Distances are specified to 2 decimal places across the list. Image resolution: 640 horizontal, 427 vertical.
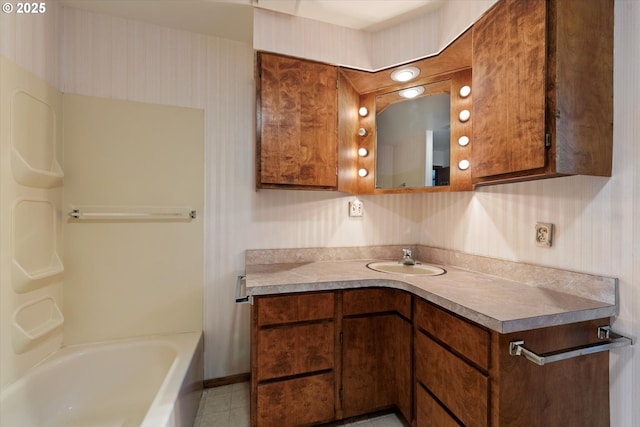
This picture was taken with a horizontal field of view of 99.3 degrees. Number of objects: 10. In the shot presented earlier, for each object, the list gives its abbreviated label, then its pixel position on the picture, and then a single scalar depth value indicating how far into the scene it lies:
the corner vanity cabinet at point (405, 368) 1.01
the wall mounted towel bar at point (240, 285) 1.79
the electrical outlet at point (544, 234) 1.30
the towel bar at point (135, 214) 1.63
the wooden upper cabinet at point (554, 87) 1.02
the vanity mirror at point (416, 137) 1.63
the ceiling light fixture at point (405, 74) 1.67
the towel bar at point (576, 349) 0.94
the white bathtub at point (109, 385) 1.27
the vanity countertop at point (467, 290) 0.99
